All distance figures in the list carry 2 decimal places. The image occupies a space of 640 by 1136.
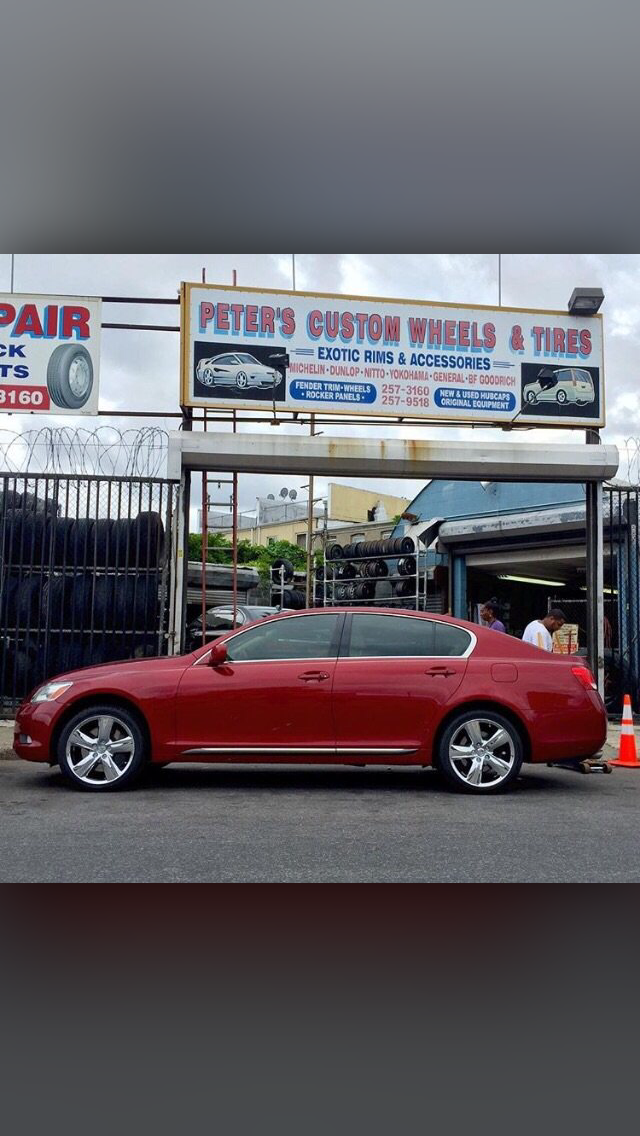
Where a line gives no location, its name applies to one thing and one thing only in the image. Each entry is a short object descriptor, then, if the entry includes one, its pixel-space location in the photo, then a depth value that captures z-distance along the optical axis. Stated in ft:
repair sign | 38.86
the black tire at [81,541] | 38.73
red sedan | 25.27
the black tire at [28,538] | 38.70
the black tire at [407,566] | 63.26
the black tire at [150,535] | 38.96
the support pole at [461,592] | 66.23
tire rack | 61.21
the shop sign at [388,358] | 39.58
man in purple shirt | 39.45
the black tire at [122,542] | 38.88
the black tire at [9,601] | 38.47
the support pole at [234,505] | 39.94
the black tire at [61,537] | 38.78
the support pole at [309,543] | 57.14
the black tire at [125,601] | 38.75
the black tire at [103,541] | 38.86
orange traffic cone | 31.55
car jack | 27.48
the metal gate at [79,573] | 38.52
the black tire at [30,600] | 38.47
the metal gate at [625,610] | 40.86
